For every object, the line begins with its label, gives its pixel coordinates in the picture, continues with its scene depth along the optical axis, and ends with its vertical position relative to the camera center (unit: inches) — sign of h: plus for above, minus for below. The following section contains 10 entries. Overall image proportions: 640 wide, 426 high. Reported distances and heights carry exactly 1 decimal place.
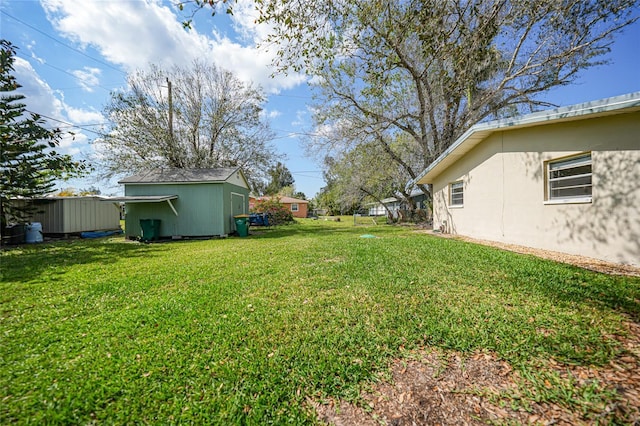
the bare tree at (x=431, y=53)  164.2 +188.8
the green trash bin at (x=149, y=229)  449.7 -27.9
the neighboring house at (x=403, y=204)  1031.1 +38.0
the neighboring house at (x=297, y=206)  1403.7 +36.9
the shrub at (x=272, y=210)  822.5 +9.0
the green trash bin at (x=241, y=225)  505.7 -25.1
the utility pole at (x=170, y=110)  615.0 +258.9
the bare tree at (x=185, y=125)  604.1 +234.8
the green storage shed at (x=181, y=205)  479.5 +16.4
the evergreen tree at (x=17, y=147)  337.4 +99.7
